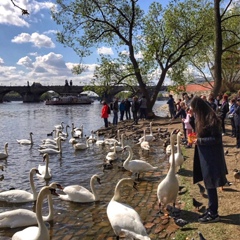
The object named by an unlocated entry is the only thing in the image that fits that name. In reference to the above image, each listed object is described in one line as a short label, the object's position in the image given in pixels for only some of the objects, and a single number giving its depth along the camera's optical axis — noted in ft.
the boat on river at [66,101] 240.66
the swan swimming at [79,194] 20.93
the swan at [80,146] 42.78
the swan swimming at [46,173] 27.57
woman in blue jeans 14.43
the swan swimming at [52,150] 40.75
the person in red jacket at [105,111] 59.69
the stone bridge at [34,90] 286.70
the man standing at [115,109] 64.23
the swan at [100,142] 44.89
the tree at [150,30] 66.92
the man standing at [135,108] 62.24
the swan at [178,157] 23.94
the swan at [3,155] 38.55
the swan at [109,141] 44.13
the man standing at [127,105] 69.24
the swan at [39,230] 13.81
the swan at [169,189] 16.68
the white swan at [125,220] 13.36
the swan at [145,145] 37.75
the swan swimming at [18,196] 21.39
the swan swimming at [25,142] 50.15
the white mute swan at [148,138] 41.85
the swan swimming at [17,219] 17.18
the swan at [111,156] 32.68
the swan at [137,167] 25.94
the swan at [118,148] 37.49
